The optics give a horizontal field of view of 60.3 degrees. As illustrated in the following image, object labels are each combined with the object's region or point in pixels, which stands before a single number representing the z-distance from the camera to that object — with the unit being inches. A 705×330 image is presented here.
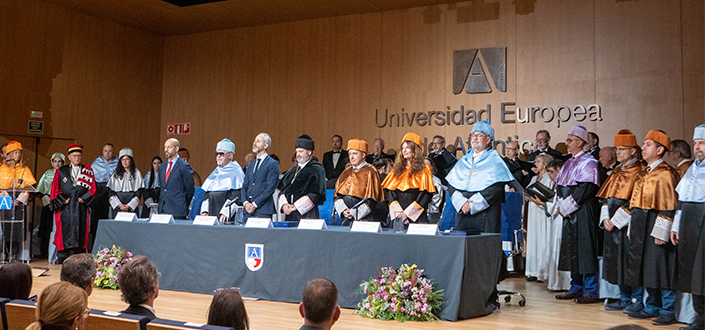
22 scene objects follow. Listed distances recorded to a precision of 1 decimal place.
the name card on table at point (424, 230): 189.6
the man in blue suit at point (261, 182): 259.9
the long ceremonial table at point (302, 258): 185.0
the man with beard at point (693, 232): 176.7
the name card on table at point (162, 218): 244.0
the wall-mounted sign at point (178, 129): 530.9
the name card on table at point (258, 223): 222.2
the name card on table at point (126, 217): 255.7
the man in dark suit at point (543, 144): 356.5
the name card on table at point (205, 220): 234.1
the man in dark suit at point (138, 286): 106.6
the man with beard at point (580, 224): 233.8
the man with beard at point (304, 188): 249.4
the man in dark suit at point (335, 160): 412.2
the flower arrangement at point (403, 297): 182.2
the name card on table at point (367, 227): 198.8
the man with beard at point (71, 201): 350.9
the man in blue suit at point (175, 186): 292.8
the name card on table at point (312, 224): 212.7
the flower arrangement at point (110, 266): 245.3
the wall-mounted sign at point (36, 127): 440.8
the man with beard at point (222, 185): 285.3
